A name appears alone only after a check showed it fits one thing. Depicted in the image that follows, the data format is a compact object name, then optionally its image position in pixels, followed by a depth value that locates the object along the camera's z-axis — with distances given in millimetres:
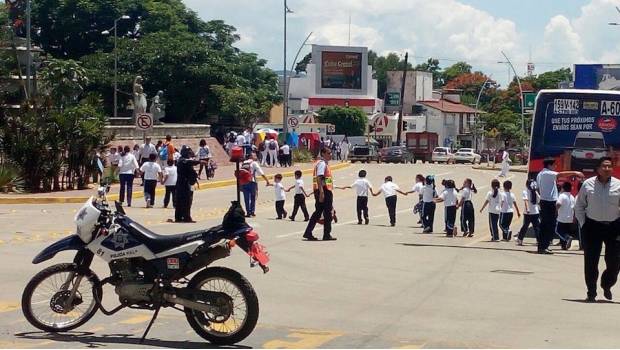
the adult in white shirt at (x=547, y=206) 20078
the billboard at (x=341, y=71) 117375
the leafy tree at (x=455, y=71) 169888
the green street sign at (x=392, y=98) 126750
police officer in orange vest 21109
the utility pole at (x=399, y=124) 91175
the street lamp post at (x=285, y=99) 60819
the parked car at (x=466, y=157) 79188
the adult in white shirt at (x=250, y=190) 26219
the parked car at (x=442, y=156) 78356
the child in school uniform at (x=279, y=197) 26581
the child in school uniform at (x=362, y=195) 26156
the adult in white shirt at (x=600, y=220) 13039
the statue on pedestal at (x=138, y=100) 45156
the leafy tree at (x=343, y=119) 101312
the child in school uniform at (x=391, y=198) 26422
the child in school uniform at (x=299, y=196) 25844
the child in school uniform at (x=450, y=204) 24075
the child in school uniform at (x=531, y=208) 21719
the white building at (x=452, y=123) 117062
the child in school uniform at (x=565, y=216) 20906
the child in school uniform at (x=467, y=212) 24000
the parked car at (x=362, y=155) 70875
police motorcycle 9914
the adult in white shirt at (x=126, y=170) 28297
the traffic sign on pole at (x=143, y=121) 37688
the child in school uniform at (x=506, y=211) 22938
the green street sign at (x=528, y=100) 82838
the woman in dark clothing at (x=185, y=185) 23969
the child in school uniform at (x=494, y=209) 22938
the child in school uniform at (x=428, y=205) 24725
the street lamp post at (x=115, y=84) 64938
